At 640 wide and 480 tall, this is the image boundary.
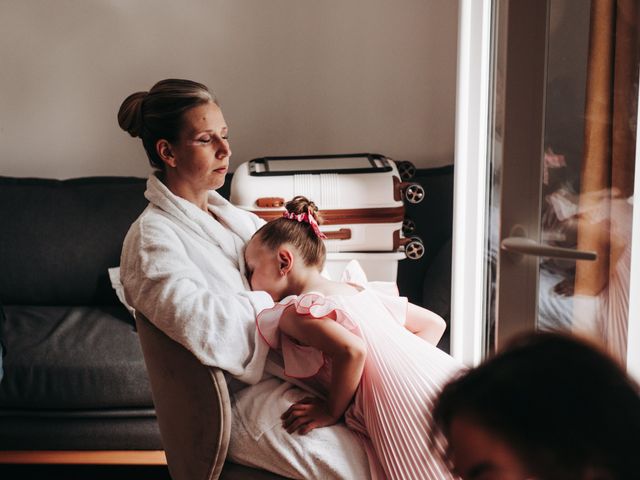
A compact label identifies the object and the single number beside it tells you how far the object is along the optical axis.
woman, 1.35
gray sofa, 1.41
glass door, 1.28
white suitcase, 2.45
